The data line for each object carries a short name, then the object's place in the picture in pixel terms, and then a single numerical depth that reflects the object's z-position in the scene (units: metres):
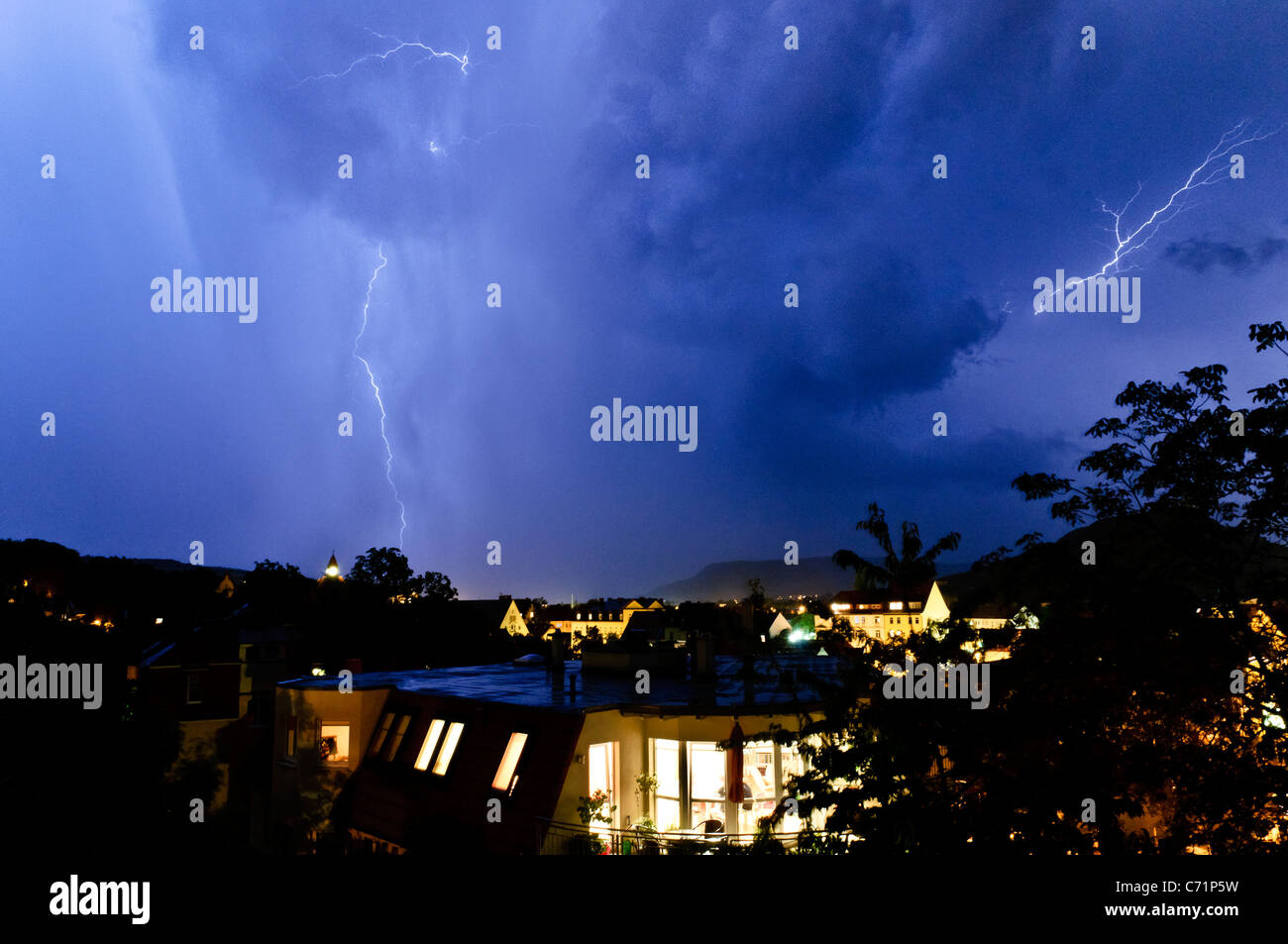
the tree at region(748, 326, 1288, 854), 9.02
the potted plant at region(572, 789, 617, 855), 12.50
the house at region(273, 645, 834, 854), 13.20
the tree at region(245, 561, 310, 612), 65.94
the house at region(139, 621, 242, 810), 32.47
